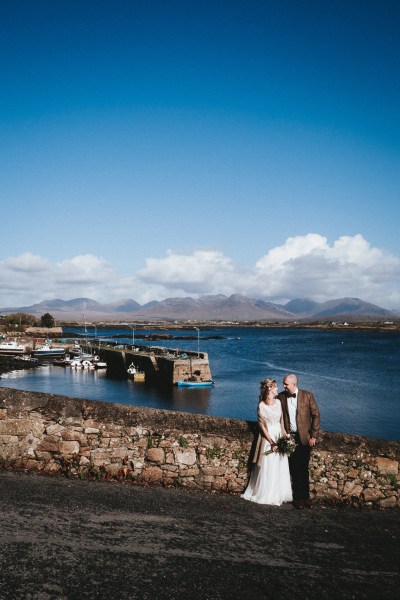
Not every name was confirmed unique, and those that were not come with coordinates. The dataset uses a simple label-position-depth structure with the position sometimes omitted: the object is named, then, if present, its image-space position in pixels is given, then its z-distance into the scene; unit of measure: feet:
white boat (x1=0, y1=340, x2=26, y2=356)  294.25
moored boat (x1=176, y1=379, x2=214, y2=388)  182.29
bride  23.90
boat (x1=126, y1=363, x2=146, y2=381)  204.86
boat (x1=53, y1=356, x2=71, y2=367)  260.83
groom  24.34
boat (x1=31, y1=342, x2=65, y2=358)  293.84
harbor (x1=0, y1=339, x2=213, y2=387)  191.01
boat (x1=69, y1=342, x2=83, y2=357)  287.01
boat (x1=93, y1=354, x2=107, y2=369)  252.62
